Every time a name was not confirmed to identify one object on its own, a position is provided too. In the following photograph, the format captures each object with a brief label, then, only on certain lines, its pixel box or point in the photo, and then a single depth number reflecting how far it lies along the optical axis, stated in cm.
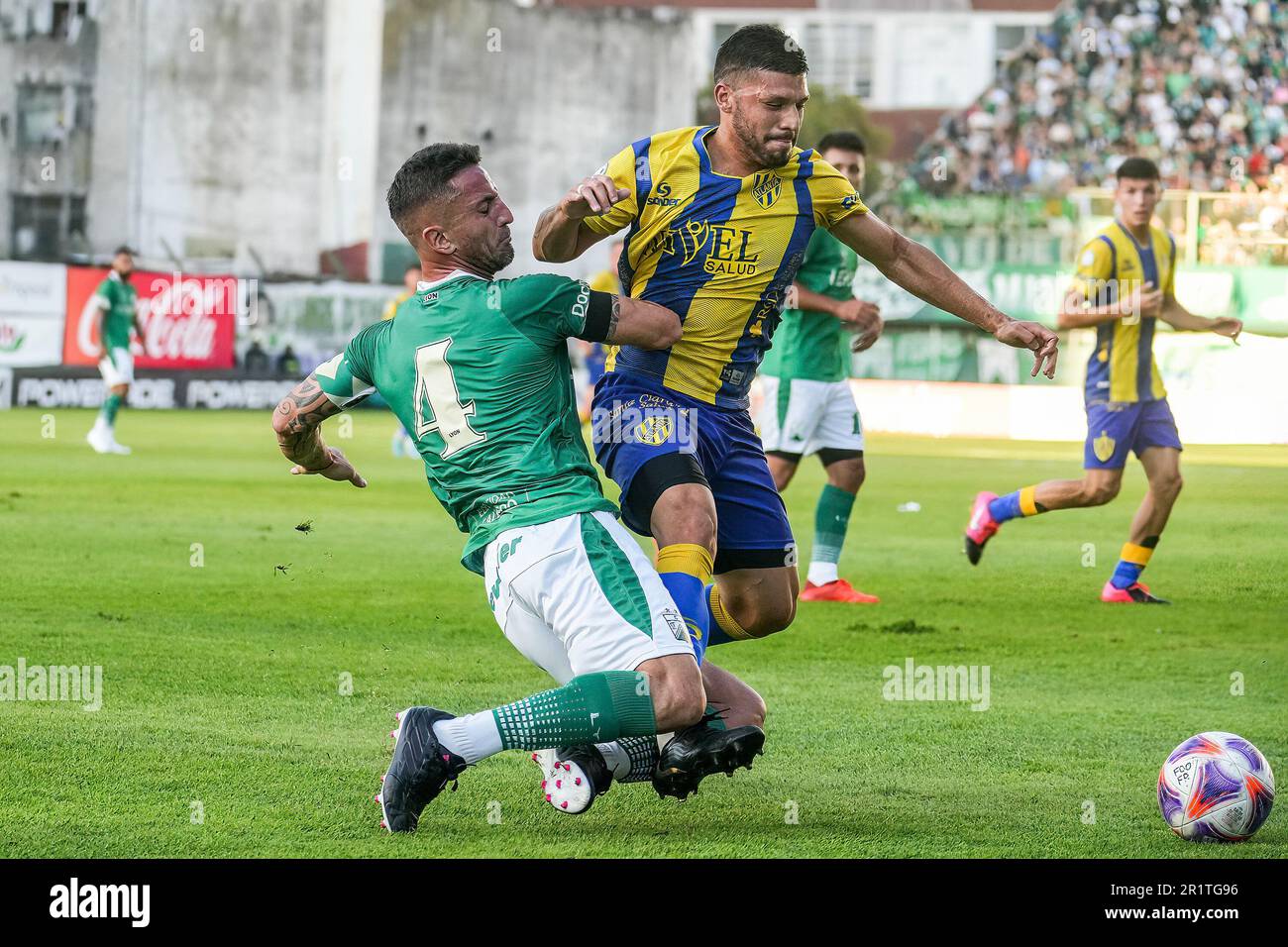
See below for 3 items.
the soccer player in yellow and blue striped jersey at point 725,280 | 1009
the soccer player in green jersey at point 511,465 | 869
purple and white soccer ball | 905
